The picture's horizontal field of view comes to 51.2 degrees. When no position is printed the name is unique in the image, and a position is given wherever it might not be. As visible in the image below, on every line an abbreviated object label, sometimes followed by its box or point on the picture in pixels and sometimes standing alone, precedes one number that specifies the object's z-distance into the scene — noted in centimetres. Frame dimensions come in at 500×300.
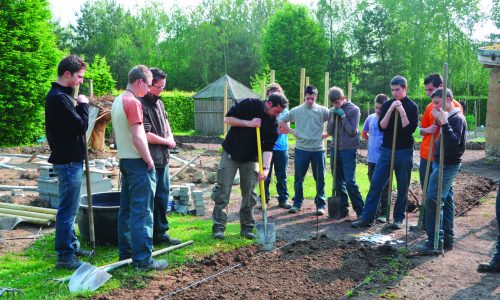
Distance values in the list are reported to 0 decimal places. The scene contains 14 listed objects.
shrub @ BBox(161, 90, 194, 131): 2978
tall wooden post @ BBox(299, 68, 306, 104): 1041
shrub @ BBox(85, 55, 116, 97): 2417
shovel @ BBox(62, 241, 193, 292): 467
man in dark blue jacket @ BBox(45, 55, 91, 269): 515
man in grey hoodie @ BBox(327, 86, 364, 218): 800
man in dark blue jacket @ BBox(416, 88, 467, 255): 597
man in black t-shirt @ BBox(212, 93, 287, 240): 646
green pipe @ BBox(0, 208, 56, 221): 733
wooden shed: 2501
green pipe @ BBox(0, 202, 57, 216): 753
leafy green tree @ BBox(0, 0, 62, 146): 1747
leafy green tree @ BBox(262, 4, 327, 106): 4175
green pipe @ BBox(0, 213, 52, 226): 726
